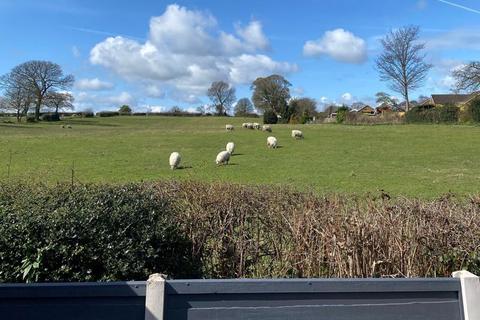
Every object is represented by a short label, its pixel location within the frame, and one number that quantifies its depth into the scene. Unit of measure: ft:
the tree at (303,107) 334.05
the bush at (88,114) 387.96
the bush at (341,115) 260.87
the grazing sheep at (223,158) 93.09
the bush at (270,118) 282.36
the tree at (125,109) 438.94
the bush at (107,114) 397.08
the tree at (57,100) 334.85
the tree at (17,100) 320.70
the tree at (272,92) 357.10
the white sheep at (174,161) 89.76
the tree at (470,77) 199.62
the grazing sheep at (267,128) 182.97
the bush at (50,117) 325.48
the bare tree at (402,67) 274.16
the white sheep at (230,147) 111.32
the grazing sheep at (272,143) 123.85
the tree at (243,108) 408.51
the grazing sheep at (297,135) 150.44
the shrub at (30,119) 307.74
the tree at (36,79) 322.14
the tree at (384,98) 303.27
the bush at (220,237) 15.85
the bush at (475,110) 196.65
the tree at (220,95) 435.94
